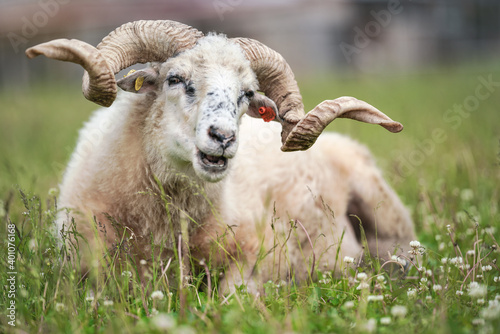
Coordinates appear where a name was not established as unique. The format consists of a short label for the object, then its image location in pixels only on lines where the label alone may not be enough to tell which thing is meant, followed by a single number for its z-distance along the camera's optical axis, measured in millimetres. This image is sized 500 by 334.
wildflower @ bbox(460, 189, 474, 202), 5273
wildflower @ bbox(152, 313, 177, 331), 2059
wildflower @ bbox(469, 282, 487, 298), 2502
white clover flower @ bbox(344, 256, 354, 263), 3172
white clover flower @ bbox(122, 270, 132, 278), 2845
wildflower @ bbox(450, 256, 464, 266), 3150
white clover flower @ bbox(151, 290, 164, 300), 2643
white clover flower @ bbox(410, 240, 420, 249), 3090
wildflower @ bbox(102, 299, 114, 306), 2568
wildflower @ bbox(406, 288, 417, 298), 2816
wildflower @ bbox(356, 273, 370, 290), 2776
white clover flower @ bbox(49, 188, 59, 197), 3628
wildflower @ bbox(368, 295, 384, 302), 2611
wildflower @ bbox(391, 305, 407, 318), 2354
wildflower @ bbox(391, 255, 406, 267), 3075
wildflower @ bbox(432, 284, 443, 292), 2826
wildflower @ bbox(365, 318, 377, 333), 2221
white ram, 3373
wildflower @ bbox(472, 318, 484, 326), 2365
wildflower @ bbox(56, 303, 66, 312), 2525
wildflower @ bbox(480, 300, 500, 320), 2269
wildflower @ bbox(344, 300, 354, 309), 2528
